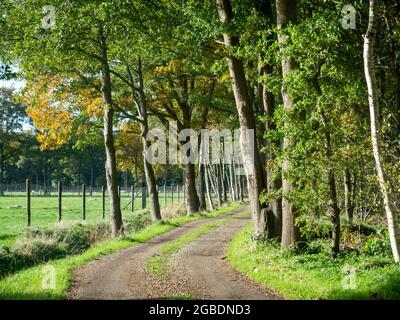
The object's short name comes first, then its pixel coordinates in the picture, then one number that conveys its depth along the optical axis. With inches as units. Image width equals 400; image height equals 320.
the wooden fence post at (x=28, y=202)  794.8
